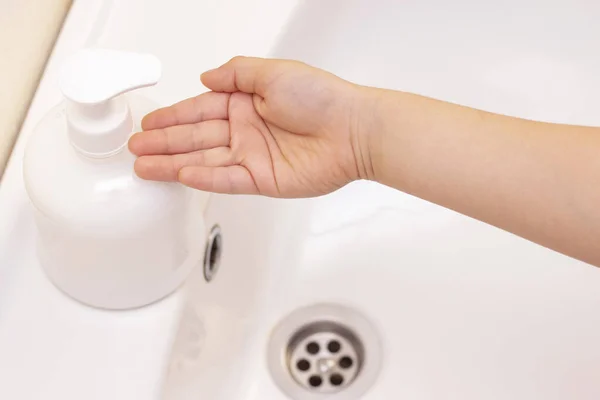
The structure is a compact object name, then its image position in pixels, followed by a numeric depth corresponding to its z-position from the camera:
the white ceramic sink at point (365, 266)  0.59
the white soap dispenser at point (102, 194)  0.52
